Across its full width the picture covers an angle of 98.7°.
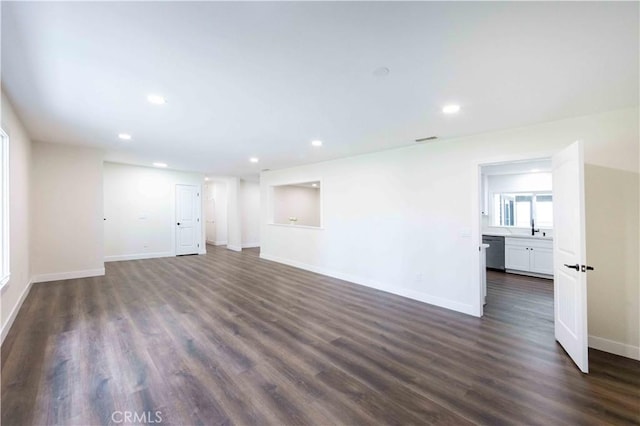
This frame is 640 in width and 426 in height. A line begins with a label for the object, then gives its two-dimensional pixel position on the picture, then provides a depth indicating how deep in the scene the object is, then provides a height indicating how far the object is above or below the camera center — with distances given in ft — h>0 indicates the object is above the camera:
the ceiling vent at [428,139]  13.24 +3.64
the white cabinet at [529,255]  18.43 -3.04
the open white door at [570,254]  8.14 -1.39
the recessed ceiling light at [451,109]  9.45 +3.64
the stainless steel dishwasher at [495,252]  20.56 -3.02
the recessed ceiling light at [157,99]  9.10 +3.92
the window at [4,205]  10.06 +0.43
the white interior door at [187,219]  27.61 -0.44
